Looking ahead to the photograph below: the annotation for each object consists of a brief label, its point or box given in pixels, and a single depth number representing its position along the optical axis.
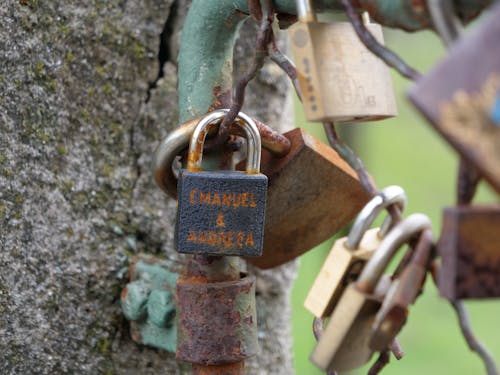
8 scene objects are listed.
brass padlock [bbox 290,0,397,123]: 0.73
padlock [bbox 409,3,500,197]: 0.63
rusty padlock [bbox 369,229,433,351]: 0.68
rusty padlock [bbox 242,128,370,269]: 0.83
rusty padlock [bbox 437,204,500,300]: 0.65
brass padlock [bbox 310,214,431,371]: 0.70
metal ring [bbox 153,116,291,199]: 0.80
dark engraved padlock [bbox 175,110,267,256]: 0.78
